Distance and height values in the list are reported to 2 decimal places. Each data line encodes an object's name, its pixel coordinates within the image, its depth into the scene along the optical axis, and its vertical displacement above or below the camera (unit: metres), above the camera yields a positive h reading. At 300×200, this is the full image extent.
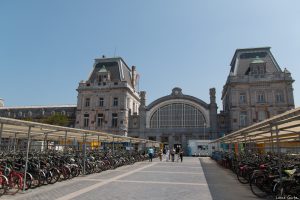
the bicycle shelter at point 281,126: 7.69 +0.81
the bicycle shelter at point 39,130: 10.29 +0.79
